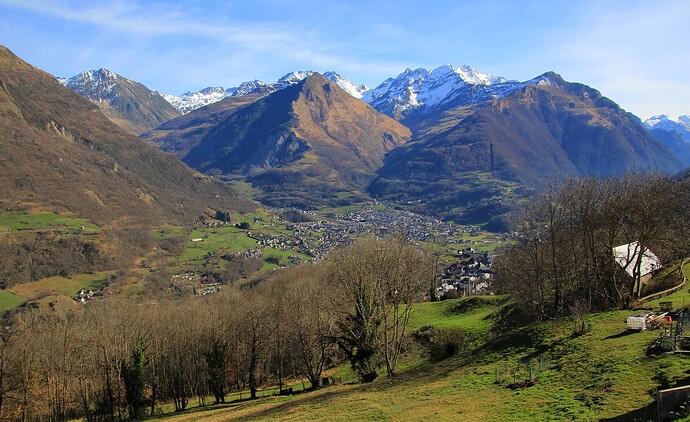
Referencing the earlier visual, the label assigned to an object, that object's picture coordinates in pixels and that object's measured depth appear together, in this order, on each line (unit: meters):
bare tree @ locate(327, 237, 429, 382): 42.78
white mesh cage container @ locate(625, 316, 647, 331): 27.32
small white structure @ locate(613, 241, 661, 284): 40.75
